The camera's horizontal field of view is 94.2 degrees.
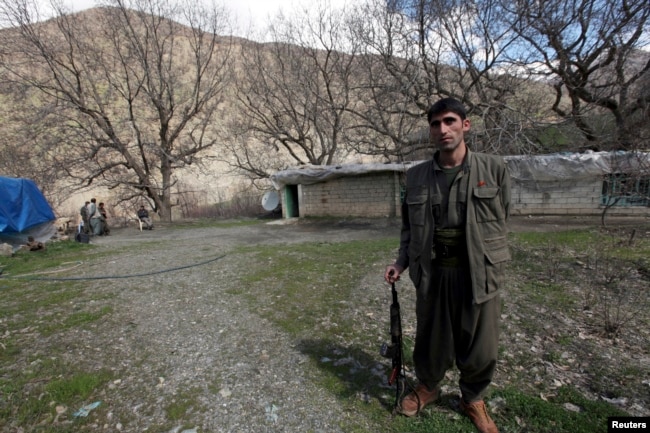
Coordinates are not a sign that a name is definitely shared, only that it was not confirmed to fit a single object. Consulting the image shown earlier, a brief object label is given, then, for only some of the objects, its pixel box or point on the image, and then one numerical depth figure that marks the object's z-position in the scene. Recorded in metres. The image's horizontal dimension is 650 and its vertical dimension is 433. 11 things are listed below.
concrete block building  9.76
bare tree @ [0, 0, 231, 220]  13.41
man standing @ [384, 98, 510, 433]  1.72
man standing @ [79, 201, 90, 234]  11.30
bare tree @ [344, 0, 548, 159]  9.84
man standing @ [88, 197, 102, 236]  11.25
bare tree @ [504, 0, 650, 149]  9.17
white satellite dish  16.08
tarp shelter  8.08
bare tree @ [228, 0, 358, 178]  15.77
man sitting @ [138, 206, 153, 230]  13.22
